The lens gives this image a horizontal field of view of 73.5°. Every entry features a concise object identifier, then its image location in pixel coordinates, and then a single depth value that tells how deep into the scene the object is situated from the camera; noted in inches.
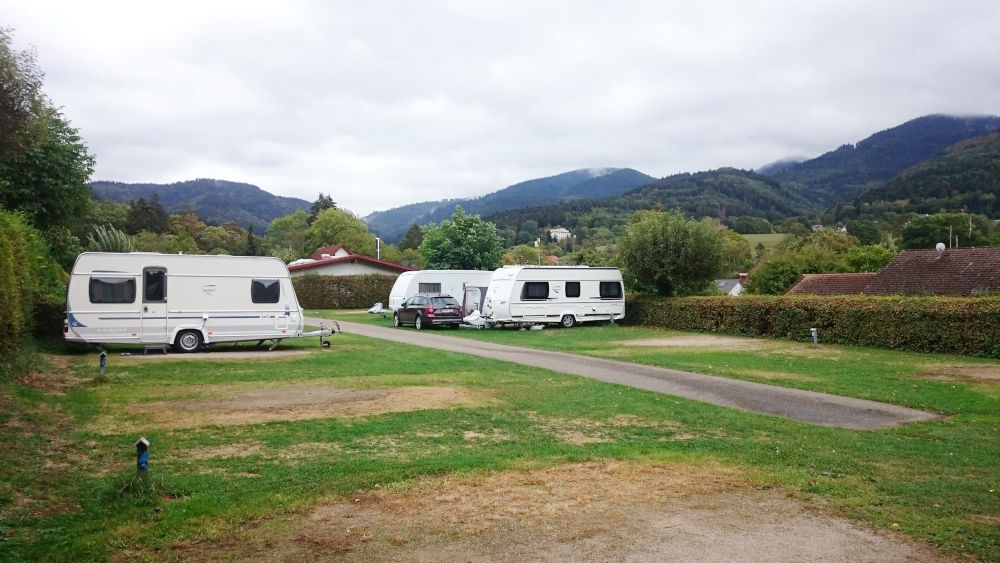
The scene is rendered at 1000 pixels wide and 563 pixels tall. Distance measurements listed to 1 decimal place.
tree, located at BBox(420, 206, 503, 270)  1747.0
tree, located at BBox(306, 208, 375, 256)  3602.4
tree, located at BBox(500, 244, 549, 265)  3757.4
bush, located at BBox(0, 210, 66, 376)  461.1
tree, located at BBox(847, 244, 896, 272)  1969.7
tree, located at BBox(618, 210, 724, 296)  1141.7
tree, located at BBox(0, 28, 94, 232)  876.0
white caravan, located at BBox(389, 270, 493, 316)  1266.0
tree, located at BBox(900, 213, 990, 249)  2554.1
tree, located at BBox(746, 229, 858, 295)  1727.4
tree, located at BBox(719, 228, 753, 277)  3294.8
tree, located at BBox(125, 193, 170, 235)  3189.0
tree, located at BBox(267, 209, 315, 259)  4062.5
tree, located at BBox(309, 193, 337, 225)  4682.6
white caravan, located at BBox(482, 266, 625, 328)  1058.7
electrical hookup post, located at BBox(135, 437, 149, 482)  220.2
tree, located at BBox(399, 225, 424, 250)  4559.1
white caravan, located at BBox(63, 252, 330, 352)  627.8
